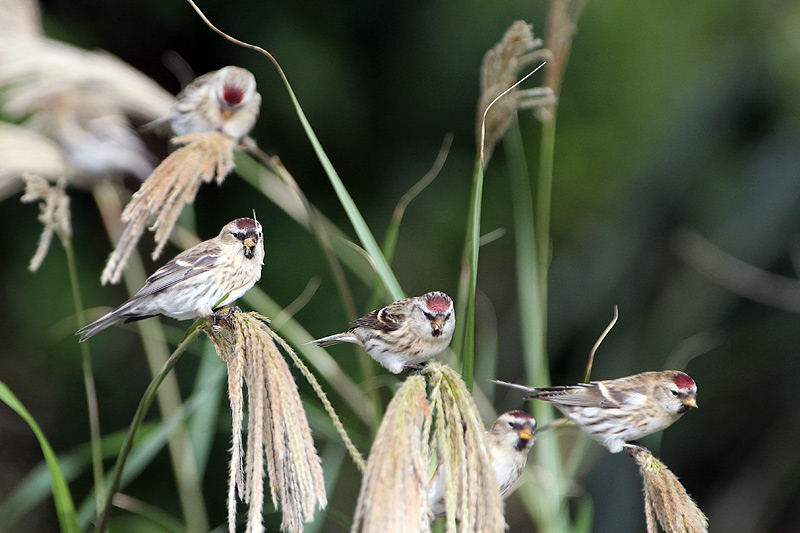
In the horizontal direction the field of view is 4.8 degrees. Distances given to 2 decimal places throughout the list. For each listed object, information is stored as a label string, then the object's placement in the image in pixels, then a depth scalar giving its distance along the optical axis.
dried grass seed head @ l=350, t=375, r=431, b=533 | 5.51
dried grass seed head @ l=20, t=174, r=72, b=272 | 6.15
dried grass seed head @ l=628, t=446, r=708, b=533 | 6.03
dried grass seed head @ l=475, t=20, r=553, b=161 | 6.12
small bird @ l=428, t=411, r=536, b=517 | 6.18
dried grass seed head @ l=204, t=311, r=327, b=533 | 5.96
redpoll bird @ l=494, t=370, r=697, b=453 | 6.20
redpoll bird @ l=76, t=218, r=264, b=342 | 6.18
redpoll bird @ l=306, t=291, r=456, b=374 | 6.19
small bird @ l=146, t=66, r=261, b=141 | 6.28
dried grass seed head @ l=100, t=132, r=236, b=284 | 6.04
